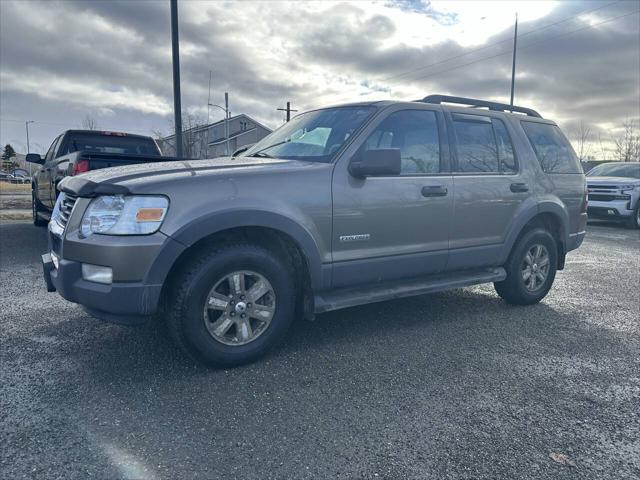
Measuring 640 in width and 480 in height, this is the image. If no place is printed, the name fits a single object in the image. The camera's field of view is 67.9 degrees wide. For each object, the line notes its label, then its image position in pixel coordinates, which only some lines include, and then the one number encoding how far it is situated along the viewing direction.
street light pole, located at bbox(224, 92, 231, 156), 36.14
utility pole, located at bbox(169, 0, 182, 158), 10.17
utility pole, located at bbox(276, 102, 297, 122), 37.41
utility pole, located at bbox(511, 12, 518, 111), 22.30
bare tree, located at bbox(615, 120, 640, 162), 43.16
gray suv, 2.94
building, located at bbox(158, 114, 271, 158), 39.19
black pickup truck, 7.28
